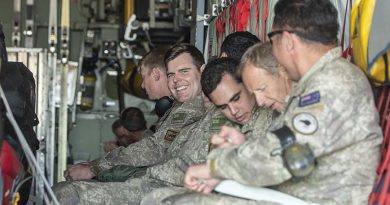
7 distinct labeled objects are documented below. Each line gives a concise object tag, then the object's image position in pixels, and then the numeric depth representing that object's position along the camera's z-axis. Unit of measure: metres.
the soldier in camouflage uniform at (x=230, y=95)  3.56
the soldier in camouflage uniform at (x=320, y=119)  2.72
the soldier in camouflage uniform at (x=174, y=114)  4.71
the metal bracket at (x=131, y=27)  8.60
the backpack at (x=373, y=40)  2.94
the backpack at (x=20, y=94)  3.40
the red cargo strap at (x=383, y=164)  2.90
